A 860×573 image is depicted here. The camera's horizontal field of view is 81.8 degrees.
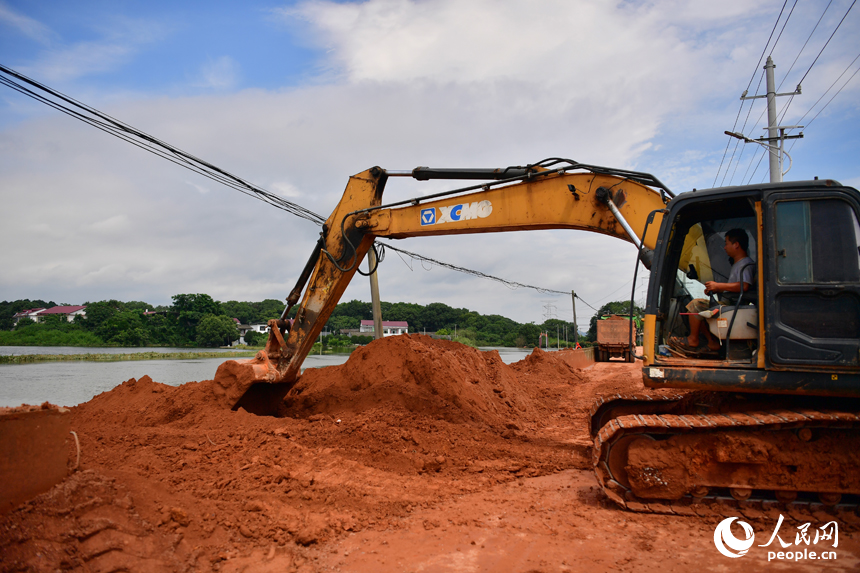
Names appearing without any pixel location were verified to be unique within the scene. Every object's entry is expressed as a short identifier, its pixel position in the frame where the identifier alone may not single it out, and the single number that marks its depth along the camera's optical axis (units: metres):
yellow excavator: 3.66
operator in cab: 4.08
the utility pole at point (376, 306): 13.83
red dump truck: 25.25
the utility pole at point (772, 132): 16.08
